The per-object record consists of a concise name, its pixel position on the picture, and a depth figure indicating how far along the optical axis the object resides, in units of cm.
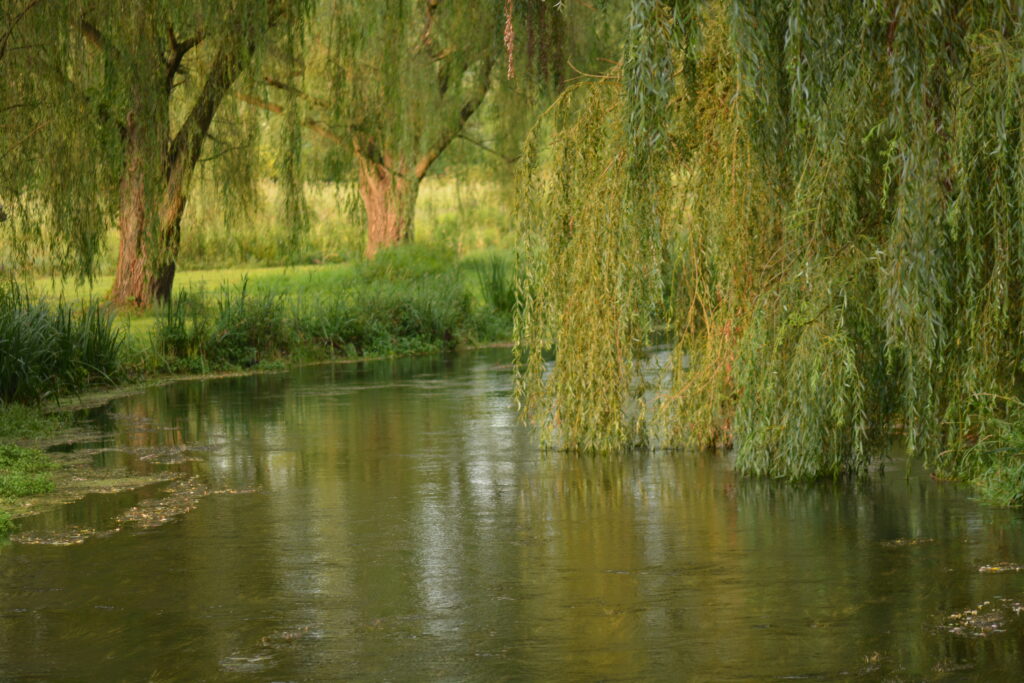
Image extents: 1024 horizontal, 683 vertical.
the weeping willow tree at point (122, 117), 1638
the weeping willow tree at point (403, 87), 2223
